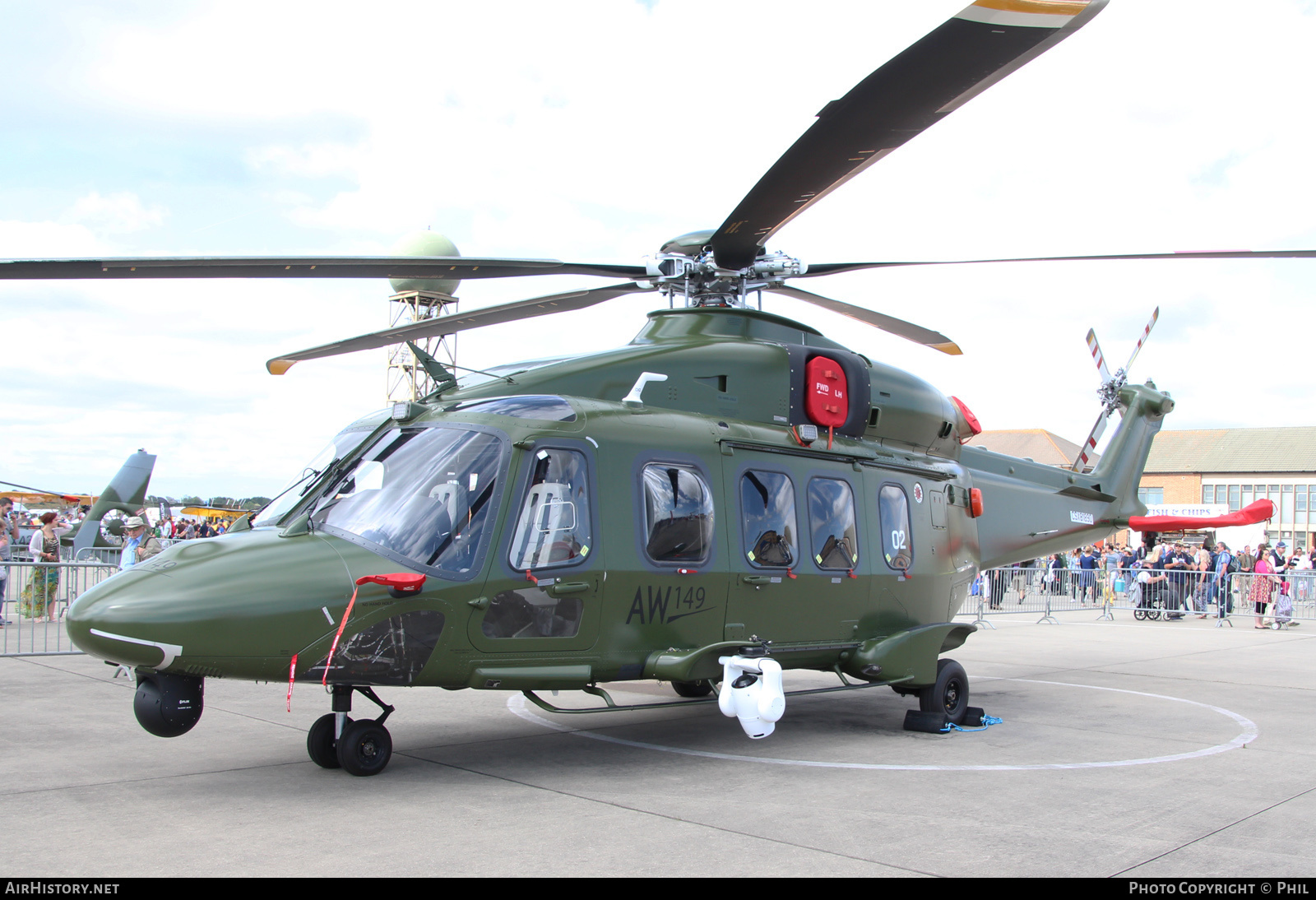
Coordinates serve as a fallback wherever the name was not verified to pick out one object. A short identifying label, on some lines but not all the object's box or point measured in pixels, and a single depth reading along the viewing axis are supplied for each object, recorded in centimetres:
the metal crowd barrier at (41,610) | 1332
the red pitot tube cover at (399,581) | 602
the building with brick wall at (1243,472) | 6750
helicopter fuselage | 588
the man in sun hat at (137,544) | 1234
